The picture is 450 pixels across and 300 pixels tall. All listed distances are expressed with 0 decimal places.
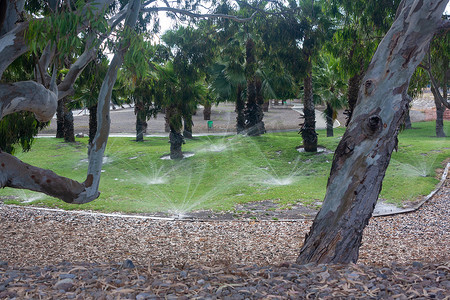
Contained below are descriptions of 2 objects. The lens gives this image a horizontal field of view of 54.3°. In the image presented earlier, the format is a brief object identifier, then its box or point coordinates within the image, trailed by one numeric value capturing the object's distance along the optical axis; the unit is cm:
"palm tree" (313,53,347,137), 2494
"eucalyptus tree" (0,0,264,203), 515
